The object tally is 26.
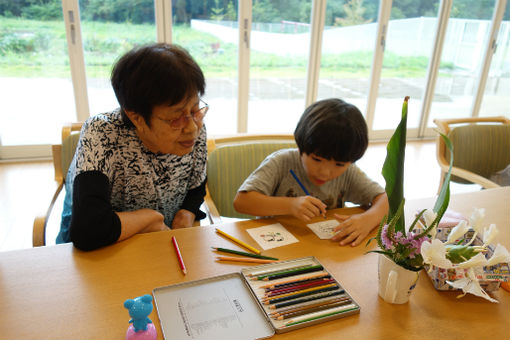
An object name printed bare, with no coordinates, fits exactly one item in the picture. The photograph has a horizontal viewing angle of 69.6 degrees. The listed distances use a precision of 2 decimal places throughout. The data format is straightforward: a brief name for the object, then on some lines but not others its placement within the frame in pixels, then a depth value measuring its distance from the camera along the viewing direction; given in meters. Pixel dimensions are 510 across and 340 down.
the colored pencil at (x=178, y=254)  0.90
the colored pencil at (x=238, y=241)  0.99
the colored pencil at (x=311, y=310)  0.75
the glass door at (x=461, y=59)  4.38
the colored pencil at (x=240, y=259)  0.94
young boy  1.12
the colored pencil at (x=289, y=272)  0.87
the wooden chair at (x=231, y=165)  1.55
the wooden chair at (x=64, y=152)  1.47
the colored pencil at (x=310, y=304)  0.77
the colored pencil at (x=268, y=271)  0.88
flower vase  0.78
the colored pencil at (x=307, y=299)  0.78
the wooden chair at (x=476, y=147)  2.02
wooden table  0.73
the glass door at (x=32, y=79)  3.12
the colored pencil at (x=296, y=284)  0.83
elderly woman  0.98
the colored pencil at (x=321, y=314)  0.74
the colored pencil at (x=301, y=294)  0.79
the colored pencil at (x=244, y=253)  0.96
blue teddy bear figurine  0.65
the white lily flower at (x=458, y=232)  0.73
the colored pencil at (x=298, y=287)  0.81
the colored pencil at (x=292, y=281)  0.84
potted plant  0.69
